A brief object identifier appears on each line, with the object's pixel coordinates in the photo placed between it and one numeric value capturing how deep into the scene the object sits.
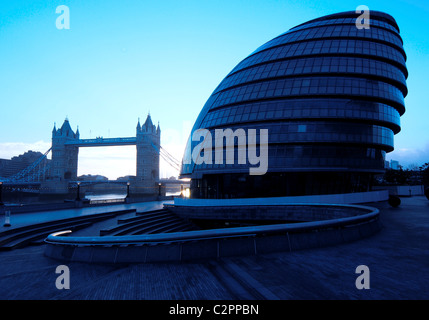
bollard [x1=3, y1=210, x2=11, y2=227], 17.80
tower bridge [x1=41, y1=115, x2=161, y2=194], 151.50
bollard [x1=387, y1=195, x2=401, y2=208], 26.76
